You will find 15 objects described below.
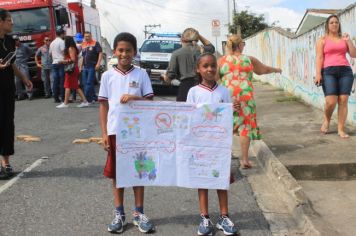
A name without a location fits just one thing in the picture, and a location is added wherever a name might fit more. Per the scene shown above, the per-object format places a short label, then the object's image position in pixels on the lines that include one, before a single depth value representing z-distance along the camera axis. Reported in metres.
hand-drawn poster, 4.22
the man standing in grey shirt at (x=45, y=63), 14.98
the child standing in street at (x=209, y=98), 4.24
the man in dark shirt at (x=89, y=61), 12.71
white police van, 16.33
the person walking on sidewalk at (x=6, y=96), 6.00
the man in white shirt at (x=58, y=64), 13.38
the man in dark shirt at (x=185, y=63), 6.54
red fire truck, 15.61
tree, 49.72
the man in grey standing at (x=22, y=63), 14.91
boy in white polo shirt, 4.30
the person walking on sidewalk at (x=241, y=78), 6.02
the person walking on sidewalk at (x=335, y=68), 7.75
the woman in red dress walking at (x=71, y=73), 12.66
